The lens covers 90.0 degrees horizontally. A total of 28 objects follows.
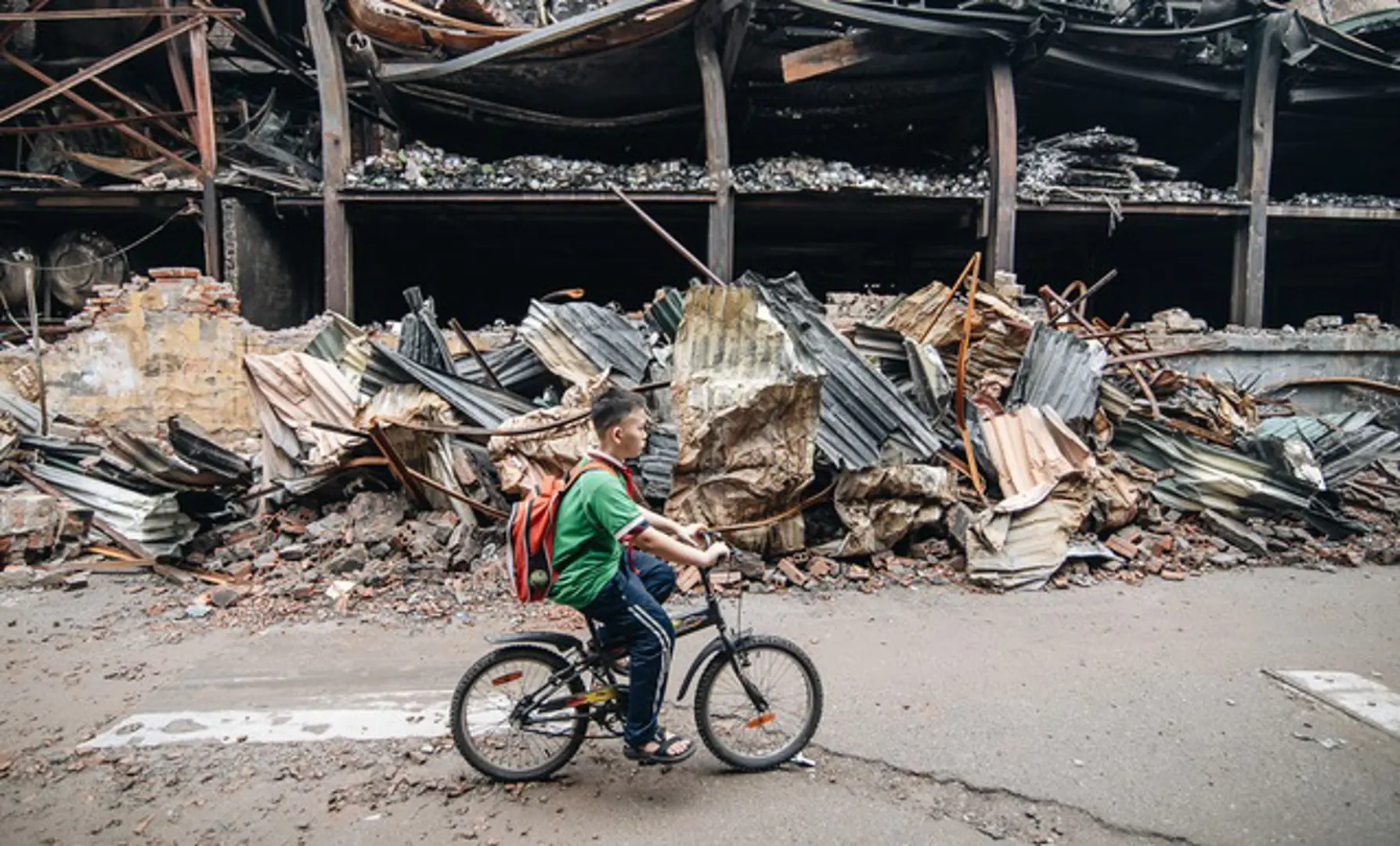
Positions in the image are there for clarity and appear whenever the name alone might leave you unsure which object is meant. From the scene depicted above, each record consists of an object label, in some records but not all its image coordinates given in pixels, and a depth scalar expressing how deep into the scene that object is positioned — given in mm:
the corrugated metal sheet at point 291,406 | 5902
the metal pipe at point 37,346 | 6453
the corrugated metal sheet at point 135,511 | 5586
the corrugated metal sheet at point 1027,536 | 5004
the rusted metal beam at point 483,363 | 5887
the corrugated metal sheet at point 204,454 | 6035
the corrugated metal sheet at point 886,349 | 6305
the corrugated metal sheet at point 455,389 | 5605
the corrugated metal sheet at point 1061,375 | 5910
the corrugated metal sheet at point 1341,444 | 6332
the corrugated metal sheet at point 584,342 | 5816
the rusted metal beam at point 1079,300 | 6670
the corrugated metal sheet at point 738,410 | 4875
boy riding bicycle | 2477
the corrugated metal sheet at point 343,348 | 6527
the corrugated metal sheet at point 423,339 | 5867
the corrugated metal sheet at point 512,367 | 5980
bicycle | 2721
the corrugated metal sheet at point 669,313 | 6184
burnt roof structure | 9188
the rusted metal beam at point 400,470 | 5316
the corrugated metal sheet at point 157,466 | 5840
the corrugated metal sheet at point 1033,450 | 5371
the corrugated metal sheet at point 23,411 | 7145
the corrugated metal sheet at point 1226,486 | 5863
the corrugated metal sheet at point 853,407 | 5332
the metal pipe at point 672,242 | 6129
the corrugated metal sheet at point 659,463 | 5266
